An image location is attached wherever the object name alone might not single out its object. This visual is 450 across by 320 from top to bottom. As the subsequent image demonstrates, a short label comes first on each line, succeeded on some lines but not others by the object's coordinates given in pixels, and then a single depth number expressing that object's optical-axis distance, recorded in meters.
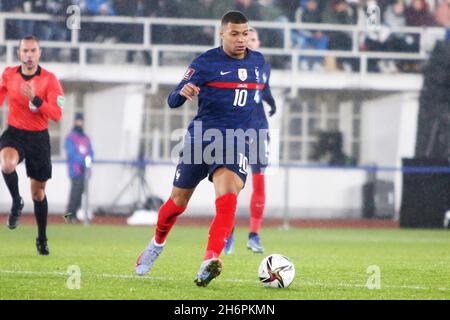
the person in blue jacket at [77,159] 22.66
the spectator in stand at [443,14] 26.80
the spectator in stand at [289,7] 26.66
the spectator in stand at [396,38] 26.59
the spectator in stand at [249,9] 25.47
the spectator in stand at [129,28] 25.14
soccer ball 9.03
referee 12.31
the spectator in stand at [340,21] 26.28
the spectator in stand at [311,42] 26.56
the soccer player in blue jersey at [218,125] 9.16
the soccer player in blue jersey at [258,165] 13.22
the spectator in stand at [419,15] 26.88
